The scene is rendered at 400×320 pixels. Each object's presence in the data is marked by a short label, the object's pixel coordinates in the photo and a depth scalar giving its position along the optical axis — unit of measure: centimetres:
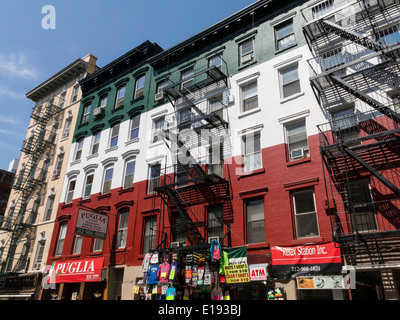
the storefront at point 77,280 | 1841
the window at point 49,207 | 2462
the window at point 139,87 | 2393
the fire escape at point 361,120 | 1151
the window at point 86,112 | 2679
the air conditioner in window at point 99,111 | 2523
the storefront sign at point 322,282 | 1133
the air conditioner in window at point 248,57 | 1902
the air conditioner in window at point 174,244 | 1638
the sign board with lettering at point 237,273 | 1289
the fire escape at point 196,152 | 1625
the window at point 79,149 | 2525
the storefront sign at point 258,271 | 1266
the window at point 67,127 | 2754
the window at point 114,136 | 2332
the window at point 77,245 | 2123
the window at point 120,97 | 2483
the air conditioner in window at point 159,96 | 2175
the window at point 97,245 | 2016
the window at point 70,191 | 2382
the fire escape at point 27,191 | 2453
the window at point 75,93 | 2908
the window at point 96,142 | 2439
